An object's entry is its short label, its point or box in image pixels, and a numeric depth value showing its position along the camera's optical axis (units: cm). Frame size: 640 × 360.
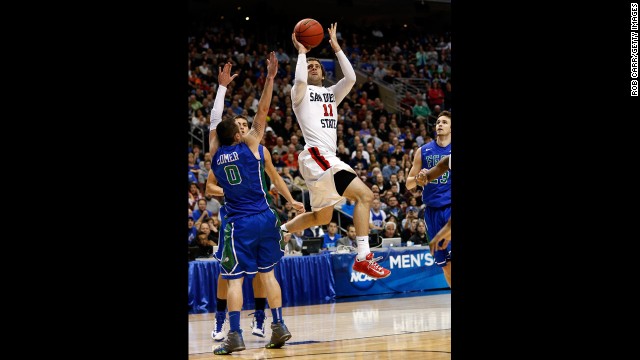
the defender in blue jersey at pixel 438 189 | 798
